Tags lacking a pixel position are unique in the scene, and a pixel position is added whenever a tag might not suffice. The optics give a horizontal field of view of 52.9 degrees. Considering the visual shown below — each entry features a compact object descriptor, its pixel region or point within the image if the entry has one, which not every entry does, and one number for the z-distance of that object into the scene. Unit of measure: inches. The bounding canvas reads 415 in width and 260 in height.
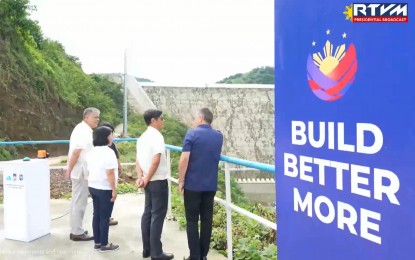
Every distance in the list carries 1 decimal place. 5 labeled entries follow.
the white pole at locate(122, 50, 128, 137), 868.8
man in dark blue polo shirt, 140.4
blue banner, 41.6
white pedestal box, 178.2
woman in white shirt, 161.5
